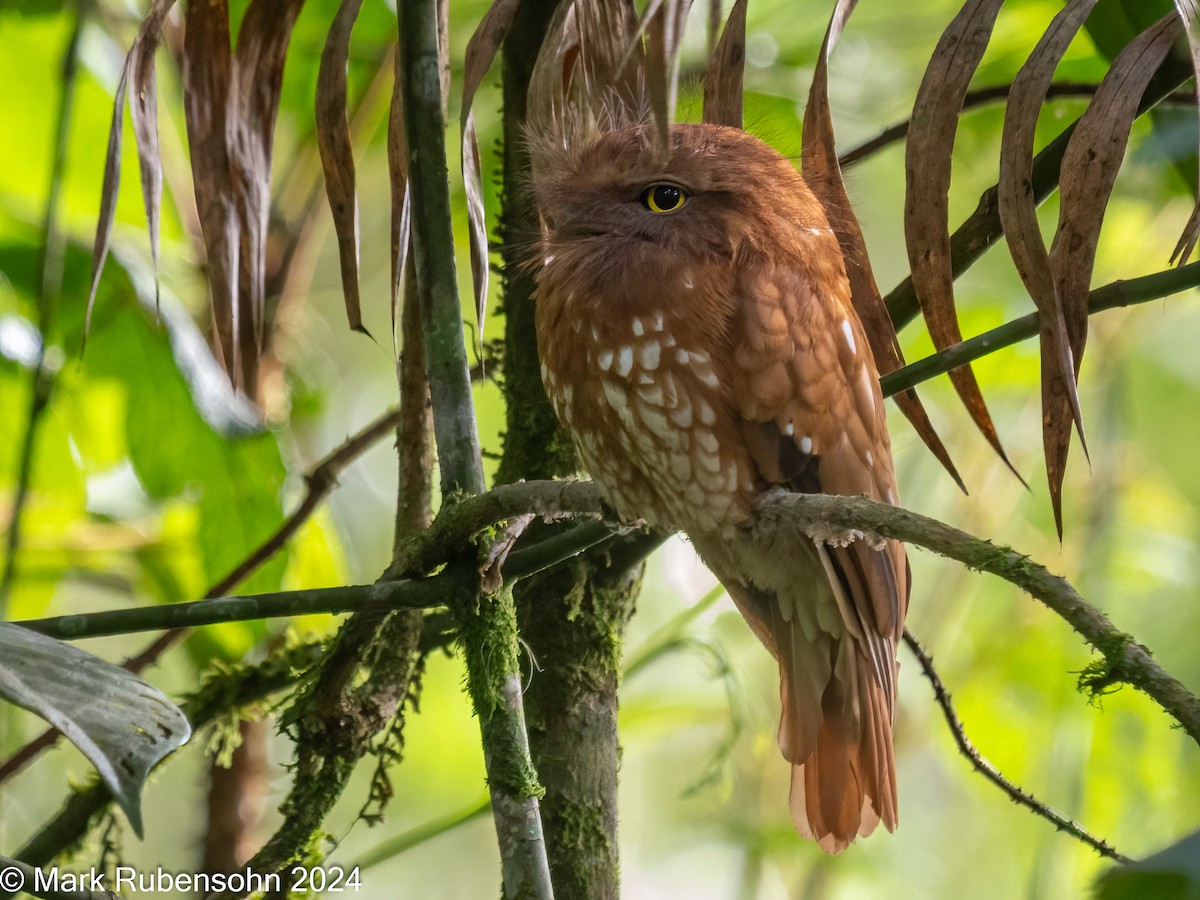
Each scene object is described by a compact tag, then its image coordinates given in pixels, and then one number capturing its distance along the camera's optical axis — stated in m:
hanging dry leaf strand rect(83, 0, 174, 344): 5.96
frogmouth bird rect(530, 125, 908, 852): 5.99
